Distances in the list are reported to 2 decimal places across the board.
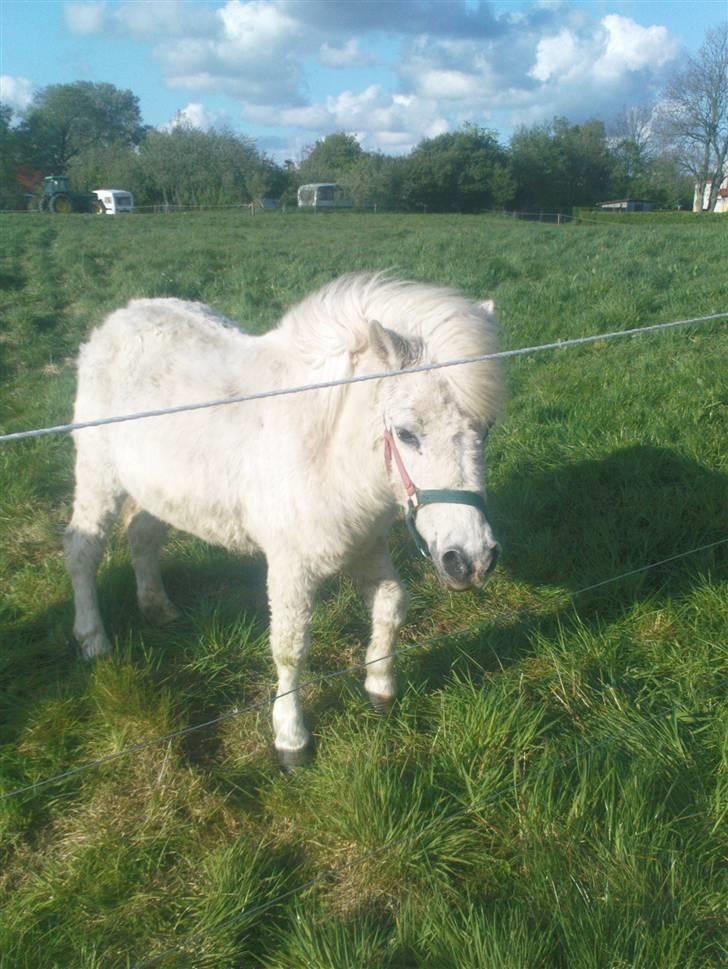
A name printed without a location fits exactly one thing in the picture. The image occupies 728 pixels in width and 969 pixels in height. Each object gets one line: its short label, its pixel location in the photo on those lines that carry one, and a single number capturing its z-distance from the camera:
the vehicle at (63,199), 47.47
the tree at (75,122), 73.69
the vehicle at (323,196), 53.47
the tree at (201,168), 51.31
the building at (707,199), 62.86
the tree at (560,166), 61.47
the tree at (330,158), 59.56
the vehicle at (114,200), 52.25
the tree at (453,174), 55.72
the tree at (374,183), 54.00
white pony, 2.26
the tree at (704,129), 55.72
